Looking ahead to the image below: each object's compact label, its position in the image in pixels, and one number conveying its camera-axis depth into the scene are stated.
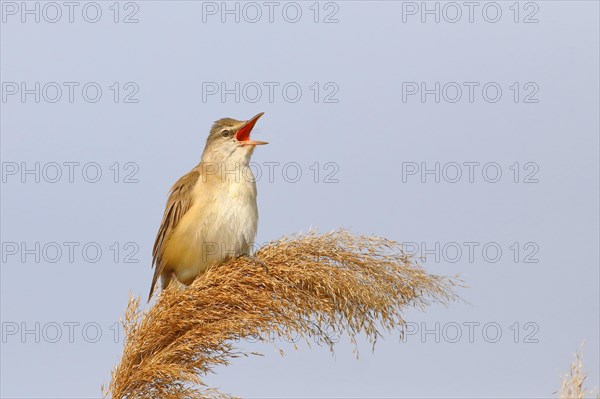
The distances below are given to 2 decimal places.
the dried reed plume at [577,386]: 7.82
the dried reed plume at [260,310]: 9.15
